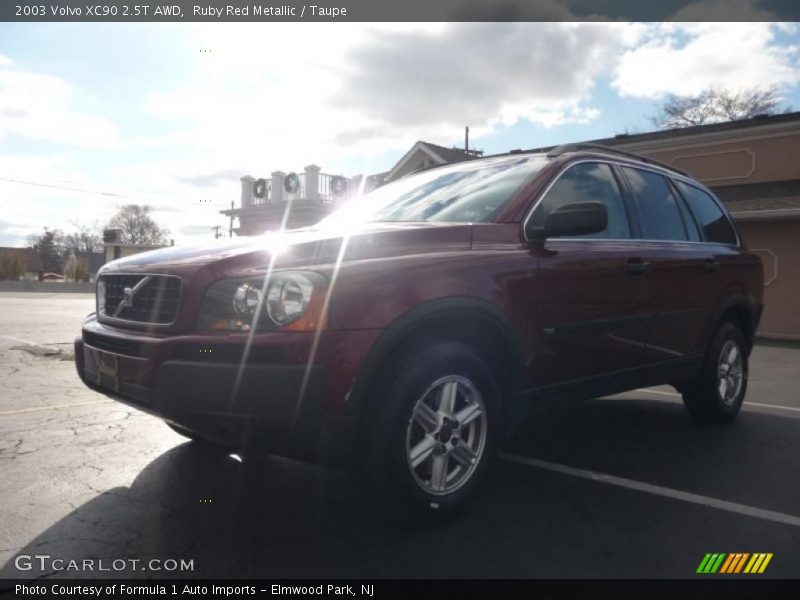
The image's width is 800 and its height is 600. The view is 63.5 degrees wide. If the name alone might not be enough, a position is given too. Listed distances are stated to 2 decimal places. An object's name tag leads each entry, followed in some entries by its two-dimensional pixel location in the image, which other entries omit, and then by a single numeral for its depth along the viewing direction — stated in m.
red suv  2.66
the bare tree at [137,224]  79.06
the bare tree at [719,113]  35.53
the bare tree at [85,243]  89.50
